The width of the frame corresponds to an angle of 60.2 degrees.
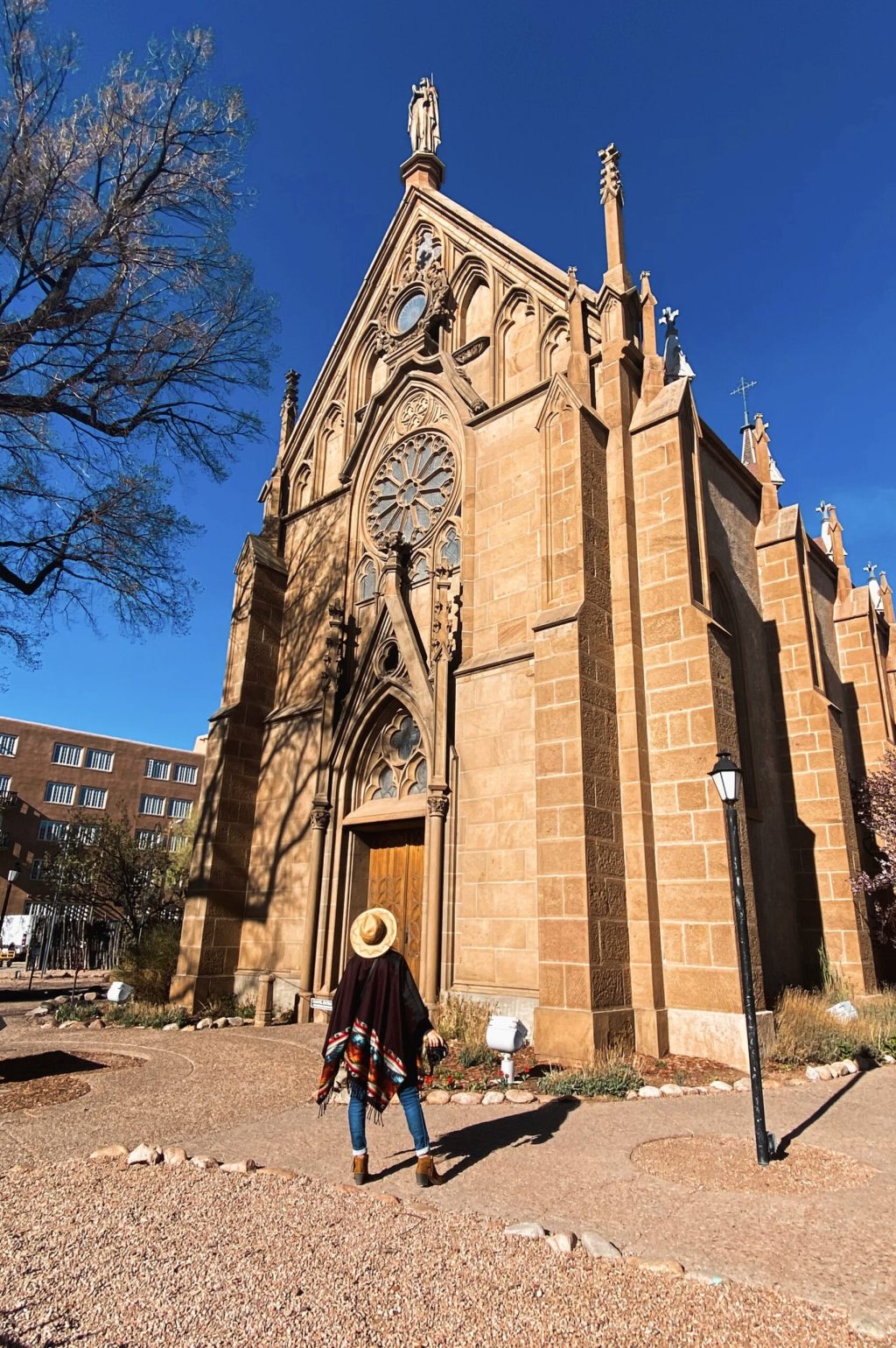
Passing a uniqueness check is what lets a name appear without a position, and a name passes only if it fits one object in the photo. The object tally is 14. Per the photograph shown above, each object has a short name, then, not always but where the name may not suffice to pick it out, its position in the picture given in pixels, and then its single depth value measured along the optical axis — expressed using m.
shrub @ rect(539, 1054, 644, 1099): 7.43
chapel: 9.41
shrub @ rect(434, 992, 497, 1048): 9.34
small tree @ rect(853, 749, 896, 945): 13.01
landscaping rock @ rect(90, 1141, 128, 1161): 5.34
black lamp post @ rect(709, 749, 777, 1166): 5.25
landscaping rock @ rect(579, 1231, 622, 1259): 3.77
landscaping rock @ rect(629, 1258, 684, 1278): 3.59
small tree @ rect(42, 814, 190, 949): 22.89
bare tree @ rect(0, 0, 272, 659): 11.71
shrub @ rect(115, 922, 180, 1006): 14.19
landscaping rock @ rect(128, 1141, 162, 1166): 5.23
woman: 4.84
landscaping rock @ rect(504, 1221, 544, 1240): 3.97
